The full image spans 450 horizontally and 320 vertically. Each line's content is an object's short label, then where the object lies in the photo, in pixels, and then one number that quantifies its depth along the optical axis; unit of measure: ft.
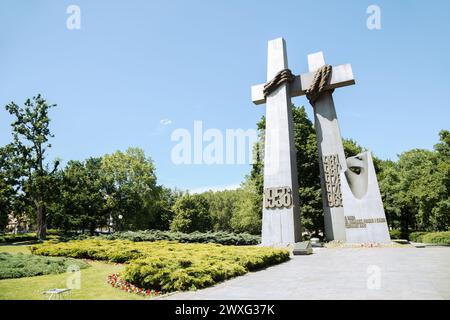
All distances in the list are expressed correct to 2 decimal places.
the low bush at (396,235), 109.09
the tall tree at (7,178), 107.34
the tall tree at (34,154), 107.65
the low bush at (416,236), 91.56
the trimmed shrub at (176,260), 26.43
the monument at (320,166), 65.87
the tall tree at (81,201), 132.26
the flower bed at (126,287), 25.08
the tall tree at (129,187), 138.82
